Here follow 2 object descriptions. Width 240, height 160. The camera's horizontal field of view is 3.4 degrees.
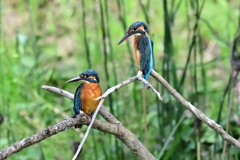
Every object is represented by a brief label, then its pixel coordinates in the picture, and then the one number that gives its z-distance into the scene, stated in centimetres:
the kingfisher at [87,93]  979
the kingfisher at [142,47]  980
